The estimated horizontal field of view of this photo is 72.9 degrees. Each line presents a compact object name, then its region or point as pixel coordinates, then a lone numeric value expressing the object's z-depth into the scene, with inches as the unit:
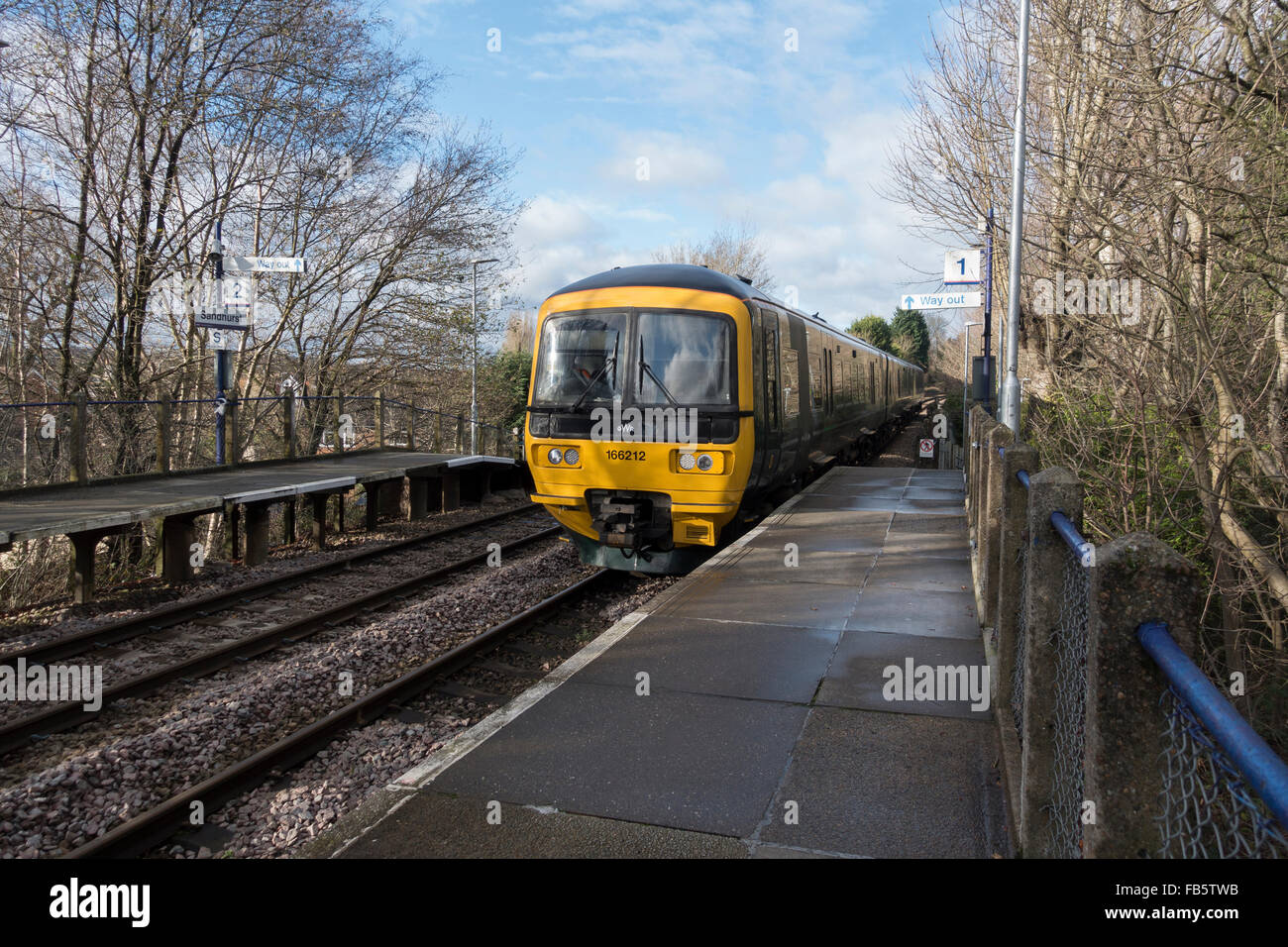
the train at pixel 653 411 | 352.5
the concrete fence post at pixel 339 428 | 676.7
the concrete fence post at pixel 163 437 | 470.9
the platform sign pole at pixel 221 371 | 509.7
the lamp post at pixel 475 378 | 780.6
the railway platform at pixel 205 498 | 332.5
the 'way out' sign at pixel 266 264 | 498.6
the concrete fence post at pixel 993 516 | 210.4
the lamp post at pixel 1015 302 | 405.4
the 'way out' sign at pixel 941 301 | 525.1
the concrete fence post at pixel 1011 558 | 165.3
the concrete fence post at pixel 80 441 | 410.0
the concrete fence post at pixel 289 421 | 579.8
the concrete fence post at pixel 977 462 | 320.8
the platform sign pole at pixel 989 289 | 527.2
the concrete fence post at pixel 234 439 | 526.0
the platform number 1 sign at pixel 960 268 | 477.7
